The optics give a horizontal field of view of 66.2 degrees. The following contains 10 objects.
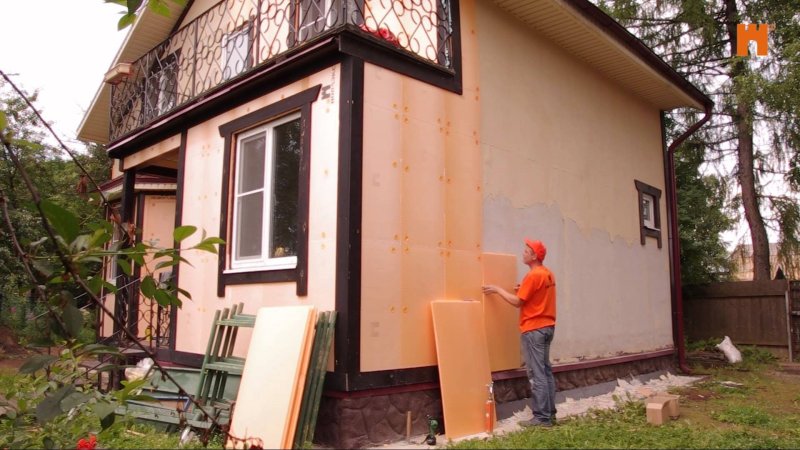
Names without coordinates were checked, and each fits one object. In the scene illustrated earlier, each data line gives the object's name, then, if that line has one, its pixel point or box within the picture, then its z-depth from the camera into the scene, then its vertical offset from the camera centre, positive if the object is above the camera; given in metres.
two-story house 5.53 +1.28
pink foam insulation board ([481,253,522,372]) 6.49 -0.33
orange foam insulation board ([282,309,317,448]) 4.80 -0.80
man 6.08 -0.41
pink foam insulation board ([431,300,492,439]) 5.71 -0.74
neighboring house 14.30 +0.62
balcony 6.07 +2.92
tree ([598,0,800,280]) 13.55 +4.61
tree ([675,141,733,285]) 13.41 +1.54
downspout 10.38 +0.66
